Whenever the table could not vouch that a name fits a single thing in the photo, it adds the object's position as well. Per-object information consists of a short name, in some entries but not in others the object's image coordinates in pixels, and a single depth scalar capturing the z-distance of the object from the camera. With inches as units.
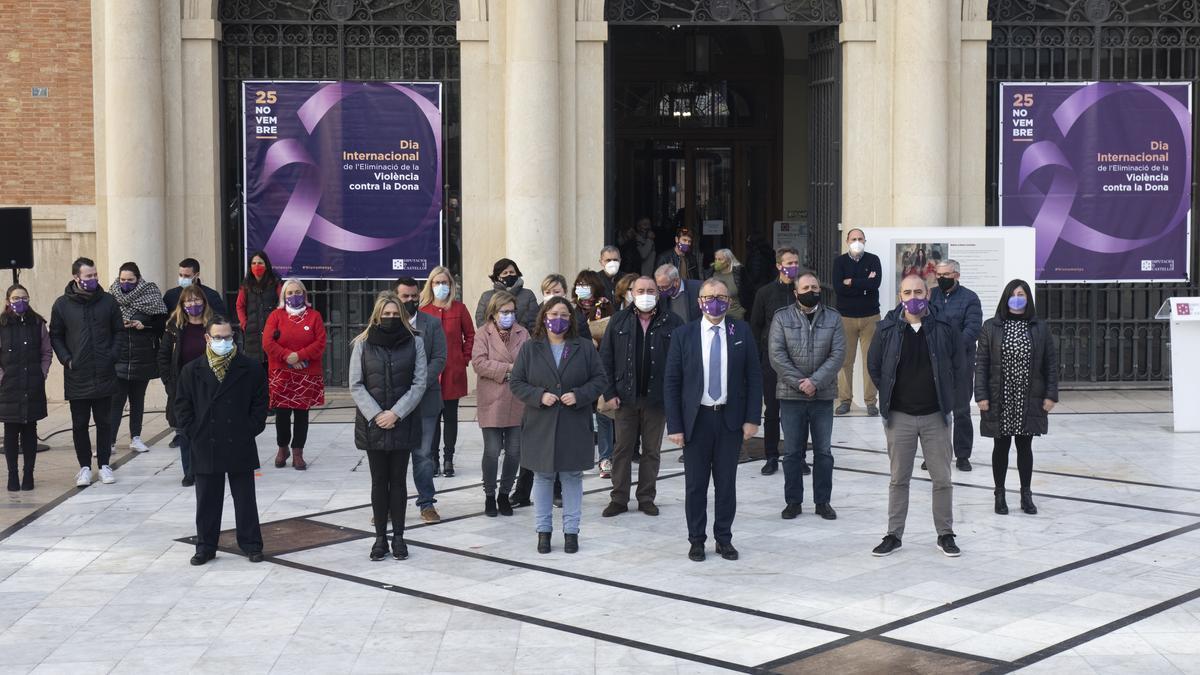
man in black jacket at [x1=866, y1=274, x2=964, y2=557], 414.6
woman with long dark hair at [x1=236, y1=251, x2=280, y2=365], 578.6
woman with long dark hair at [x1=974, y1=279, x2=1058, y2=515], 459.5
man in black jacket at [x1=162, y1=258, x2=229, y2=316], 569.3
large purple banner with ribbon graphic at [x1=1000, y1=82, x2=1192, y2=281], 729.0
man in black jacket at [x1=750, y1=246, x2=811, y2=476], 528.4
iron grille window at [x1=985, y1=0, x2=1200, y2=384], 733.3
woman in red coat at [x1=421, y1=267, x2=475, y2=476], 513.7
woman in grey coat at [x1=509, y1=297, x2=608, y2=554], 422.6
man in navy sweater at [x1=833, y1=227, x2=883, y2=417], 655.1
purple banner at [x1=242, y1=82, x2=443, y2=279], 717.9
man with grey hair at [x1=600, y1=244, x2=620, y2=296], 563.8
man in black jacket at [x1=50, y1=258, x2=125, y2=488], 519.8
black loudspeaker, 612.4
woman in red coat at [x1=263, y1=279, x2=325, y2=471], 541.6
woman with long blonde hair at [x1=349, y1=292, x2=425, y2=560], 411.8
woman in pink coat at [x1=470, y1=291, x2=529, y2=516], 461.1
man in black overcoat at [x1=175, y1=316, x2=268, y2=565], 411.5
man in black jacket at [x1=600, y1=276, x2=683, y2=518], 460.8
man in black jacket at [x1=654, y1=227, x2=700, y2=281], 644.1
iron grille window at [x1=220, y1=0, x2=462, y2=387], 719.7
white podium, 614.5
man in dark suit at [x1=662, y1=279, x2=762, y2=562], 413.4
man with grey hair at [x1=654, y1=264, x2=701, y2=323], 477.1
